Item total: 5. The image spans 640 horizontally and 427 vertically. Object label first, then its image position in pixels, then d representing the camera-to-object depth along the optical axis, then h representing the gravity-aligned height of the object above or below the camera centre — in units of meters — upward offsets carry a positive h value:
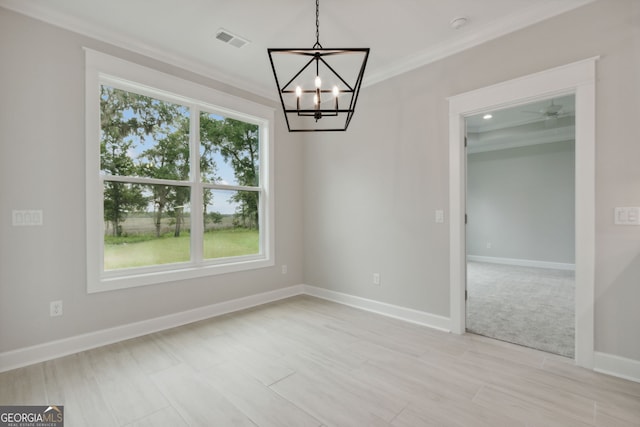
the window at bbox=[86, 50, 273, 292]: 2.77 +0.38
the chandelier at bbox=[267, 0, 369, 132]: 3.22 +1.66
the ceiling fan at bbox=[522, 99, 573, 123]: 4.88 +1.73
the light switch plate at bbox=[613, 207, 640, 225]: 2.09 -0.04
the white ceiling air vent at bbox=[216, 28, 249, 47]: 2.75 +1.68
